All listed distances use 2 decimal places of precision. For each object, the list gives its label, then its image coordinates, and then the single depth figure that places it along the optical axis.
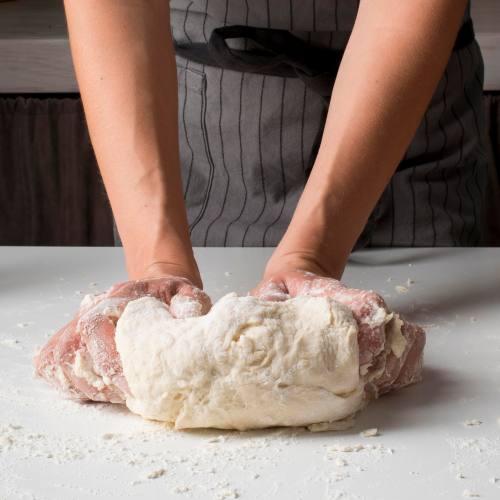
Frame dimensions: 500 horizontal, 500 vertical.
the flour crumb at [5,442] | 0.95
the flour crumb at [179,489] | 0.91
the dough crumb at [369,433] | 0.96
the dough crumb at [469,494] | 0.90
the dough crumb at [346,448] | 0.94
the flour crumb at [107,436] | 0.96
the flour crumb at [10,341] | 1.09
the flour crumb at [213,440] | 0.96
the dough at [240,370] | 0.96
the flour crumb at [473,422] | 0.97
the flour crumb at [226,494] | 0.90
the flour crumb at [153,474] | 0.92
